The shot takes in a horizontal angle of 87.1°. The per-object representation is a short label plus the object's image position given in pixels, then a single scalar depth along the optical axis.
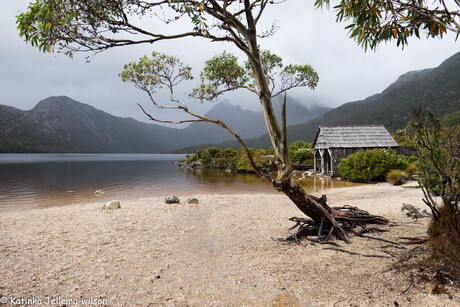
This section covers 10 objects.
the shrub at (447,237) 3.64
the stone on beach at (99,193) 19.92
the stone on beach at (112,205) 12.24
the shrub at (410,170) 20.73
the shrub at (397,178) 20.45
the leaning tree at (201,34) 5.36
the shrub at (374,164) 23.03
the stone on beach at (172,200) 13.60
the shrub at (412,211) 7.18
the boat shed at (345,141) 27.61
